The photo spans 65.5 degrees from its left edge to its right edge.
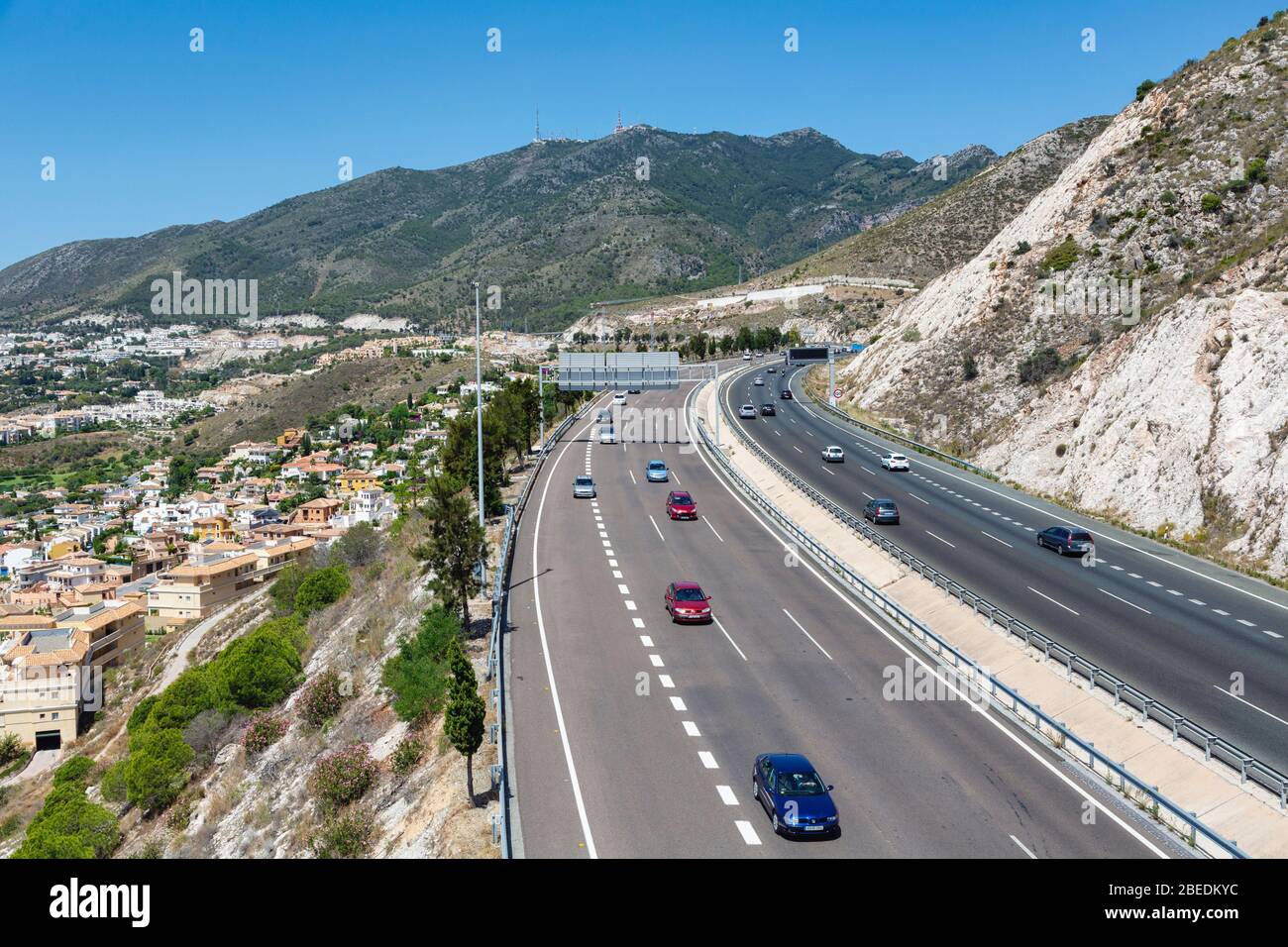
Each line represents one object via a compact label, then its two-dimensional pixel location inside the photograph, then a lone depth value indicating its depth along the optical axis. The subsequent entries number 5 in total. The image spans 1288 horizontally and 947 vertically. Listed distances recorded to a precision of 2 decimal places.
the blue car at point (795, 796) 15.61
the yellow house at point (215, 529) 132.00
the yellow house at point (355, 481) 137.00
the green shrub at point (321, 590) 53.34
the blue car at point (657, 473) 53.47
